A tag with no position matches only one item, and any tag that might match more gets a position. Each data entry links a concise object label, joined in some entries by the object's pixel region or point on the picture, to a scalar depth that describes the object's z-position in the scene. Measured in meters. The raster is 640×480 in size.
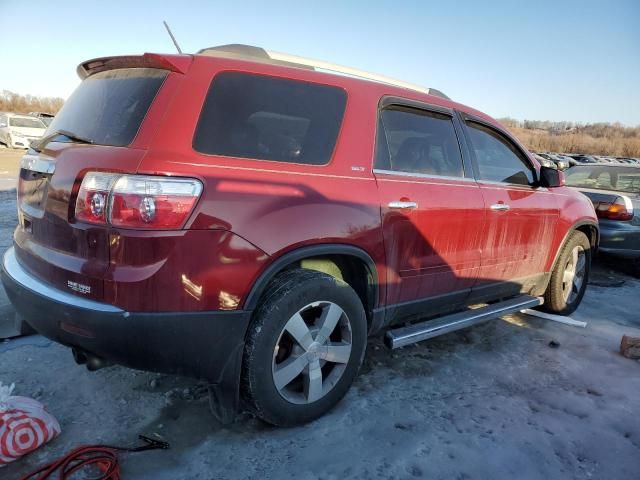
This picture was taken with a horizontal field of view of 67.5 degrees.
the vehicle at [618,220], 5.95
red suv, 2.06
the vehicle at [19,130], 22.48
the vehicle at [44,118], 24.80
